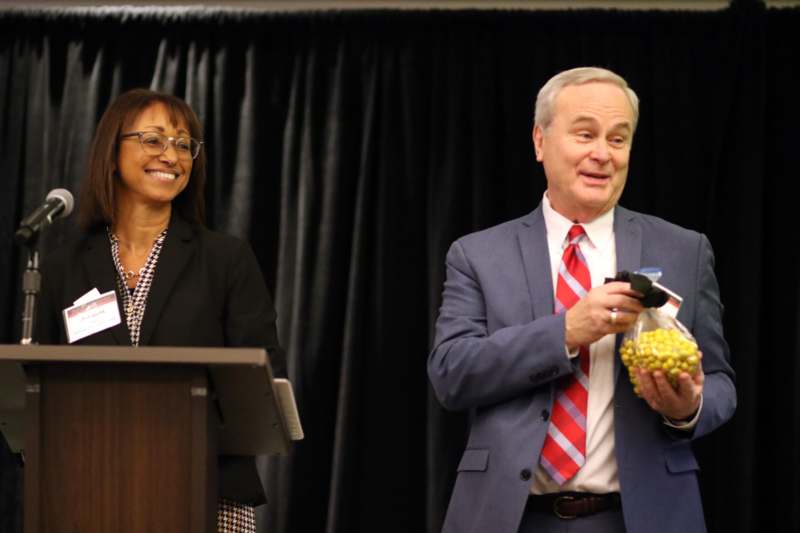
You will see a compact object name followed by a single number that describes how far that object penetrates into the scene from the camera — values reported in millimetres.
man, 4685
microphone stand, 4807
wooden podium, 4480
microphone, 4845
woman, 5453
